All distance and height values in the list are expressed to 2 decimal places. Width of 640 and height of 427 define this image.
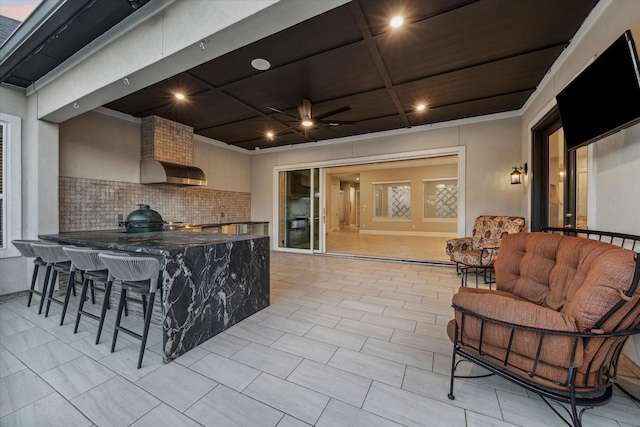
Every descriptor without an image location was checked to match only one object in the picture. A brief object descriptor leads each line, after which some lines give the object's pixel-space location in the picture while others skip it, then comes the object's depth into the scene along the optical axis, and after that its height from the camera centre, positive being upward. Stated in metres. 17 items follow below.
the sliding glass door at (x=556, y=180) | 2.68 +0.43
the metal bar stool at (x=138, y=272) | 1.85 -0.46
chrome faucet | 6.32 +0.02
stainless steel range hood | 4.49 +0.73
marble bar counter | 1.96 -0.60
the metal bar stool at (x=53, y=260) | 2.56 -0.51
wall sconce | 4.27 +0.67
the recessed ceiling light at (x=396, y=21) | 2.28 +1.80
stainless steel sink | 6.02 -0.40
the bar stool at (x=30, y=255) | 2.81 -0.50
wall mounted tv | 1.60 +0.90
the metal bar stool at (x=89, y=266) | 2.20 -0.50
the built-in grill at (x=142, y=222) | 3.30 -0.13
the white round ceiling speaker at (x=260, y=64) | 2.88 +1.78
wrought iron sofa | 1.12 -0.57
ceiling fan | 3.71 +1.46
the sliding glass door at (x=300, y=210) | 6.49 +0.08
